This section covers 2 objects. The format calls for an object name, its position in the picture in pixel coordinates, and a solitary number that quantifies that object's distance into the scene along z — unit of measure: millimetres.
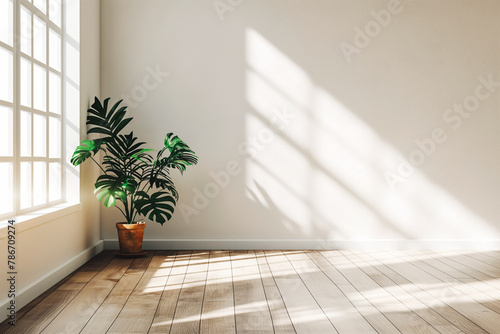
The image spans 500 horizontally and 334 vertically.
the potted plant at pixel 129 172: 3496
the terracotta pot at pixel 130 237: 3664
